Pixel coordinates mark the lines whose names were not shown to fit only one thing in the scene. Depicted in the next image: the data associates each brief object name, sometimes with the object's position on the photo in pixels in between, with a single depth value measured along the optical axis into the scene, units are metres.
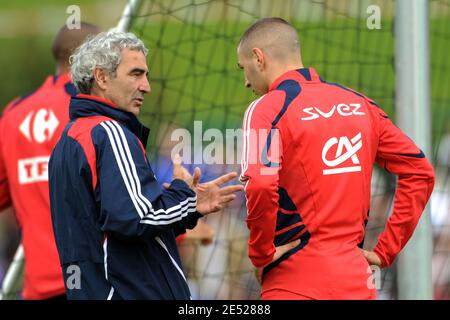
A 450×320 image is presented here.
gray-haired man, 7.44
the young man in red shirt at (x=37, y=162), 10.52
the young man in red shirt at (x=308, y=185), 7.74
